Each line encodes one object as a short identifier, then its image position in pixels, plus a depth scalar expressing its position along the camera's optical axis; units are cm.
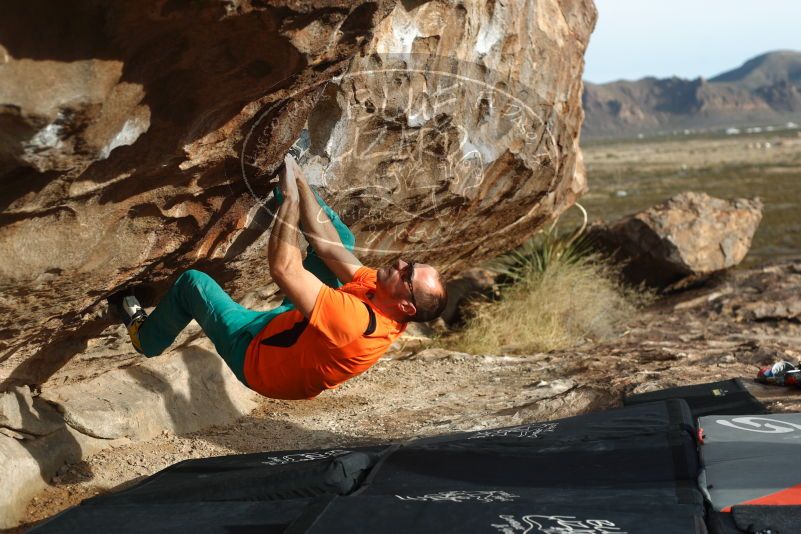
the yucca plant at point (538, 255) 1011
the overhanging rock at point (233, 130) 321
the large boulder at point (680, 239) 1070
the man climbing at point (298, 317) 425
